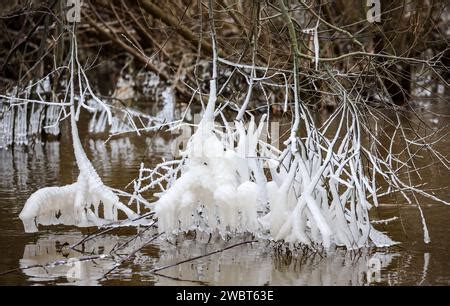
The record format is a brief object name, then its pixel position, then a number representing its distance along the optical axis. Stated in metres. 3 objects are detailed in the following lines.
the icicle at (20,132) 16.42
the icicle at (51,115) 16.45
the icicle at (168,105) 18.52
